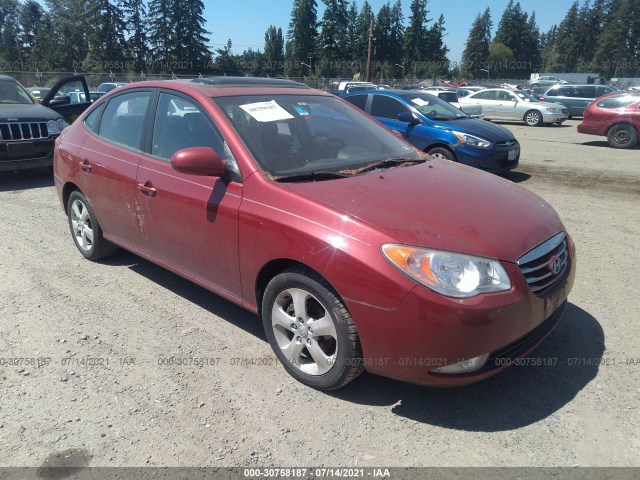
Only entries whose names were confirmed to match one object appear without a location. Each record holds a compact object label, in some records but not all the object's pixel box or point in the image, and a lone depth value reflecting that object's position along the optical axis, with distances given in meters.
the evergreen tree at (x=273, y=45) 105.38
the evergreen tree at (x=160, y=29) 74.38
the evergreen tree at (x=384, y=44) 93.75
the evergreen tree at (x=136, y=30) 73.81
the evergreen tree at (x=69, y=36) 69.06
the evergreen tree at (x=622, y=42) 88.56
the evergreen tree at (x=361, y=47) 86.81
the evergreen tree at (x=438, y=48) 97.31
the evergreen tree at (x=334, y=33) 84.31
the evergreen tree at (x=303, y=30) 86.62
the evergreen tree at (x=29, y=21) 76.50
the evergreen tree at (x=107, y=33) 69.38
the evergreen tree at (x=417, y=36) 97.25
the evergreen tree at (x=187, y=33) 74.38
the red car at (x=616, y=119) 12.65
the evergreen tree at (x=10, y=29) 70.69
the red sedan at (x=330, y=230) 2.38
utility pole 44.78
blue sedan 8.20
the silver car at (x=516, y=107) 19.60
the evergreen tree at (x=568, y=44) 103.38
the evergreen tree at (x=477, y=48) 104.12
